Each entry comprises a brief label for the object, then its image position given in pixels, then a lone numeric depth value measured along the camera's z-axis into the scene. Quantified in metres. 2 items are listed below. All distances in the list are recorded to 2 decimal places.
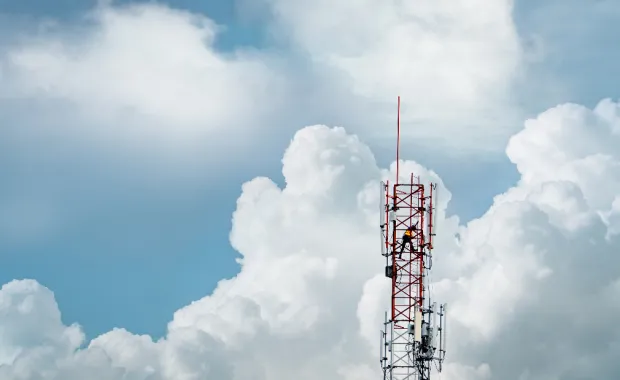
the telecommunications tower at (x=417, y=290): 155.88
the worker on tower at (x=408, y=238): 157.75
